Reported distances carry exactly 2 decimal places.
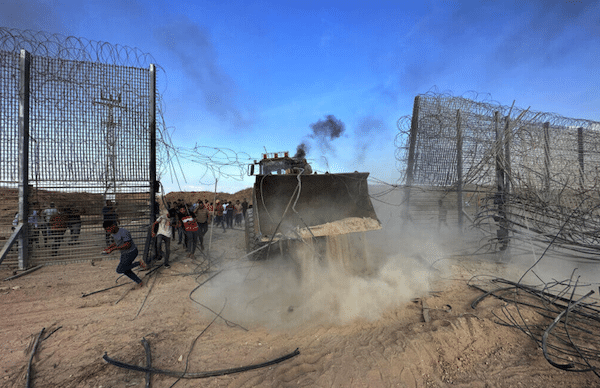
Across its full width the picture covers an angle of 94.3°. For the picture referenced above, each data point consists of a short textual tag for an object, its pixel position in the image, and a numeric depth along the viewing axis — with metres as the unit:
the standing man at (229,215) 14.56
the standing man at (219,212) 13.45
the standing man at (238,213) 15.52
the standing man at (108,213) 7.09
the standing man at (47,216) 6.69
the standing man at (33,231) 6.62
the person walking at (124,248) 5.24
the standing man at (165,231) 6.85
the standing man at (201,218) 8.58
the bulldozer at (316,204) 6.00
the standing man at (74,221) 6.92
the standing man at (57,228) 6.76
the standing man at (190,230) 7.56
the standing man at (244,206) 14.85
